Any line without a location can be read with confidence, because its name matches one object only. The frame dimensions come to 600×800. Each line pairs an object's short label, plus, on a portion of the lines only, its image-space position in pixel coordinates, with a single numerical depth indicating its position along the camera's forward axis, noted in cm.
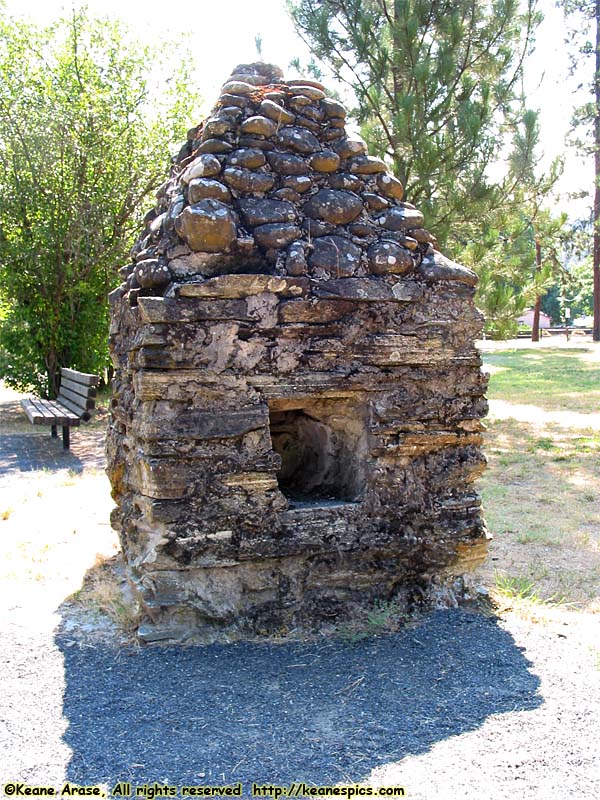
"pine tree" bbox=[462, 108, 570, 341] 930
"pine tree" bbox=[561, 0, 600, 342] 1925
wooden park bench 878
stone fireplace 365
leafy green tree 1164
